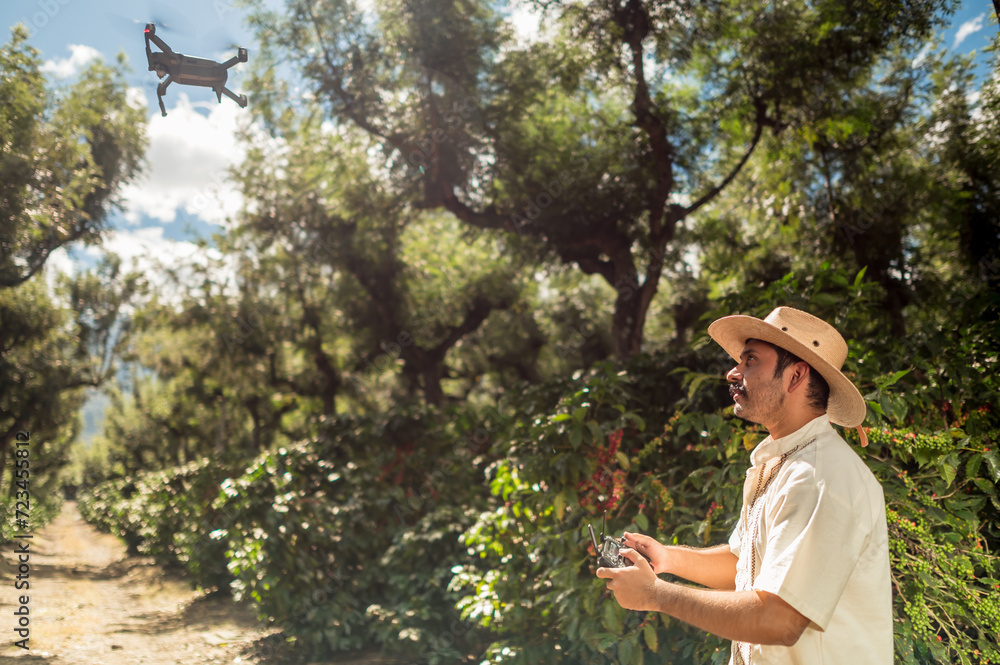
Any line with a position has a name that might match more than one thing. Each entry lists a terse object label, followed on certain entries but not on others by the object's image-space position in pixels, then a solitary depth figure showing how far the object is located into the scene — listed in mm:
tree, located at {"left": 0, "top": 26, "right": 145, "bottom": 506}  4402
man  1453
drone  3008
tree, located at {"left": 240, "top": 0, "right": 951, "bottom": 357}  7480
